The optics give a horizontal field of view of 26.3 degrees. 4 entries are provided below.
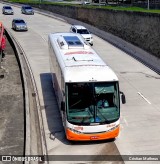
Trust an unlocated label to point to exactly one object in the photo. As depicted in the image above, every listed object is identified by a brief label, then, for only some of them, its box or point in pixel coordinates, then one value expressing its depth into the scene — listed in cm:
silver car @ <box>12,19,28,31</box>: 4538
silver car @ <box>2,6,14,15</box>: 6391
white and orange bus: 1399
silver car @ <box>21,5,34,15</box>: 6525
